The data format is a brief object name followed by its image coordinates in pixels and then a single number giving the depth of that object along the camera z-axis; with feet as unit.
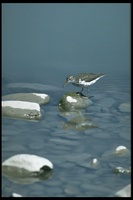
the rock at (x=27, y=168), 47.09
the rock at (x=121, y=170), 49.45
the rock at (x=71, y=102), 73.82
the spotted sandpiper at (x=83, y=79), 77.66
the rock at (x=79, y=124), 64.54
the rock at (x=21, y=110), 66.80
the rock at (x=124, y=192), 43.14
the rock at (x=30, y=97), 74.74
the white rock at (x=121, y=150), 54.75
